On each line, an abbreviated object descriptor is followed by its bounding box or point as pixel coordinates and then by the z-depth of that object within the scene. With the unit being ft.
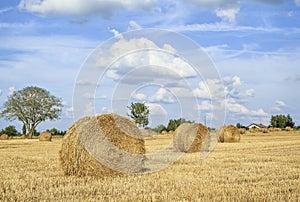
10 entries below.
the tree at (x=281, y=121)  304.30
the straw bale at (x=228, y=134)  93.56
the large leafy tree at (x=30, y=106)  203.31
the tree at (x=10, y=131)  201.16
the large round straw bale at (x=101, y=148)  32.40
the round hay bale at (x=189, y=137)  63.77
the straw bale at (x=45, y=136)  128.88
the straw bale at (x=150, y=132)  104.48
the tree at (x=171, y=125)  171.22
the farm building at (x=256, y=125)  339.34
